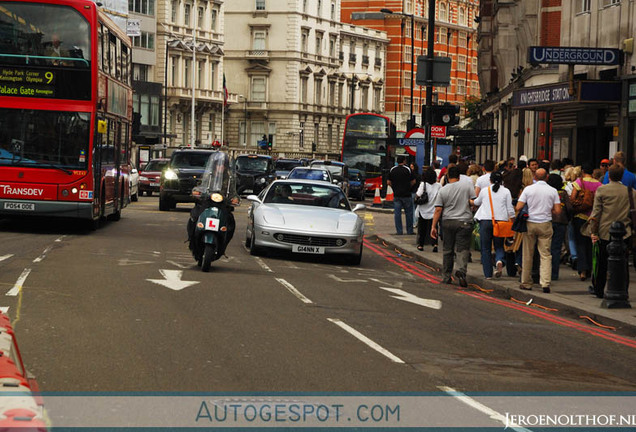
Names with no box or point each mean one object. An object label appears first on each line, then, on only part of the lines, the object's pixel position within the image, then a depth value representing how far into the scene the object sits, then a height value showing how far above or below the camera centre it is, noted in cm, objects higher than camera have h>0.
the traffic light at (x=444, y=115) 2515 +57
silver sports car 1889 -153
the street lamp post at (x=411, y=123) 3811 +56
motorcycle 1622 -122
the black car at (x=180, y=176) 3388 -130
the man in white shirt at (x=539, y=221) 1585 -114
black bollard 1399 -165
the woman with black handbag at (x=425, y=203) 2300 -134
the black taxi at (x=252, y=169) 4872 -155
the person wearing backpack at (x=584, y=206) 1756 -101
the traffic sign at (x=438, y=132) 2627 +19
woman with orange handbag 1730 -115
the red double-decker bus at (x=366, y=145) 6475 -40
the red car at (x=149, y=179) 5056 -211
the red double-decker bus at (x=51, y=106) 2141 +49
